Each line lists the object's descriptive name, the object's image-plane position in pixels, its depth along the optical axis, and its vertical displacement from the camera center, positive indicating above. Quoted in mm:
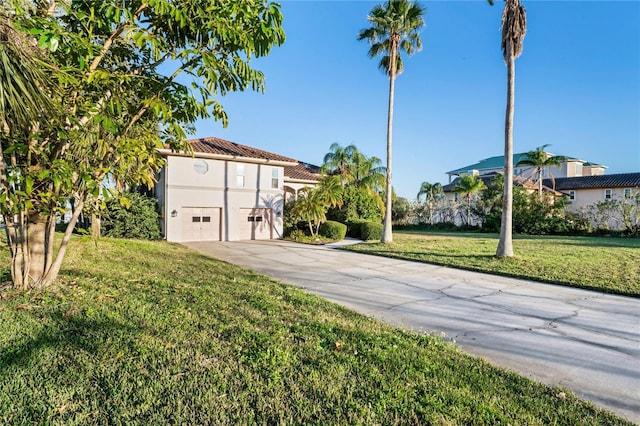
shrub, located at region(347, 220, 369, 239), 23008 -819
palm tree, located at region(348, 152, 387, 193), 25875 +3244
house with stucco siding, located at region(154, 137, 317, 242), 18875 +1258
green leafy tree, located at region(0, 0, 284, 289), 4383 +1747
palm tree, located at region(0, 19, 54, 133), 3852 +1514
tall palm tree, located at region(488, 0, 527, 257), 11789 +4743
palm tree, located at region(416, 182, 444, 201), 35800 +2771
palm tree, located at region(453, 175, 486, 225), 30966 +2707
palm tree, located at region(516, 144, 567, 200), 28909 +4961
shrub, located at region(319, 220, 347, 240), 21375 -853
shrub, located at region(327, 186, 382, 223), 24016 +593
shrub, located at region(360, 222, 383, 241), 21516 -890
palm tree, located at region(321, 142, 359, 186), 25969 +4164
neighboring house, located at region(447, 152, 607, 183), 46156 +7037
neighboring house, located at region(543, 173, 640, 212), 31448 +2985
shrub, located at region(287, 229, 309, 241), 21203 -1232
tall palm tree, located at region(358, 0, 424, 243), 16422 +8643
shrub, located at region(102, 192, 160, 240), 17797 -478
